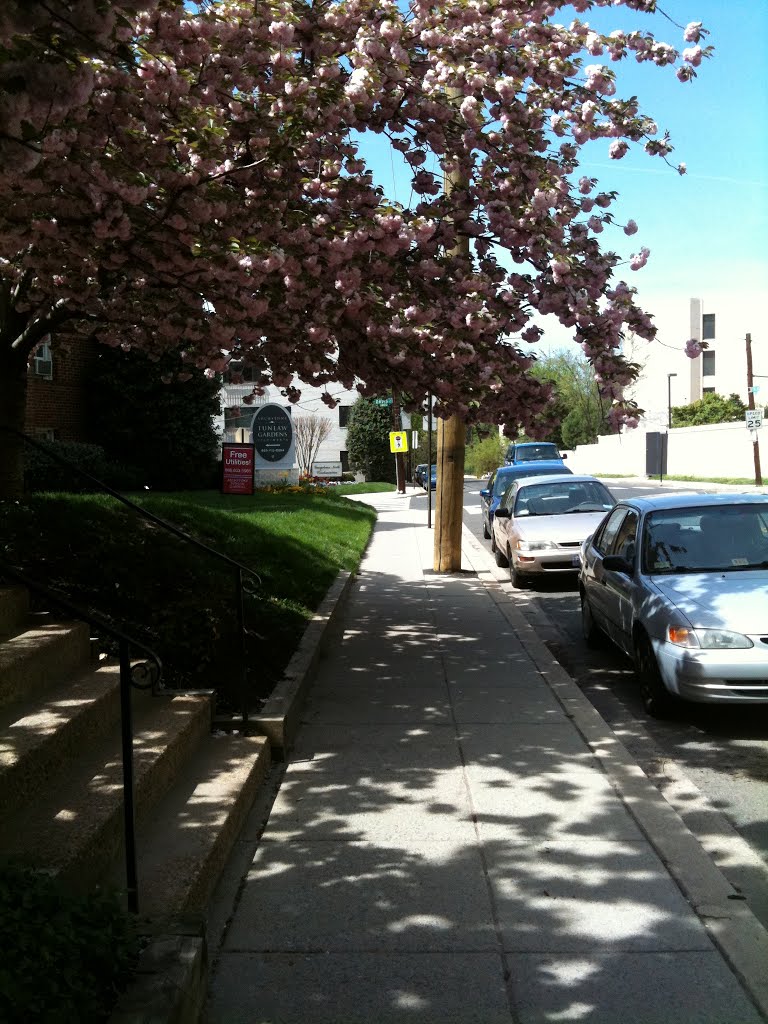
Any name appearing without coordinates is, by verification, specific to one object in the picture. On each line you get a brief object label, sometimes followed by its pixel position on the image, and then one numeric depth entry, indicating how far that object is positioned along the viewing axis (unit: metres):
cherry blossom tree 7.21
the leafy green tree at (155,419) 29.83
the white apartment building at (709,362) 81.62
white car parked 14.97
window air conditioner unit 27.27
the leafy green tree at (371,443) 67.69
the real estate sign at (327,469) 47.59
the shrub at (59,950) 2.78
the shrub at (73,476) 22.08
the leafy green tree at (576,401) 95.44
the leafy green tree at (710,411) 75.44
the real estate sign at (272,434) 24.91
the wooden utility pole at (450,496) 16.14
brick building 27.06
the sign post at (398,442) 39.41
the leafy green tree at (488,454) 76.38
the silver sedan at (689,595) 7.05
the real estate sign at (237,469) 22.67
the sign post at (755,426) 45.03
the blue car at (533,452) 35.66
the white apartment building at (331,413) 63.34
